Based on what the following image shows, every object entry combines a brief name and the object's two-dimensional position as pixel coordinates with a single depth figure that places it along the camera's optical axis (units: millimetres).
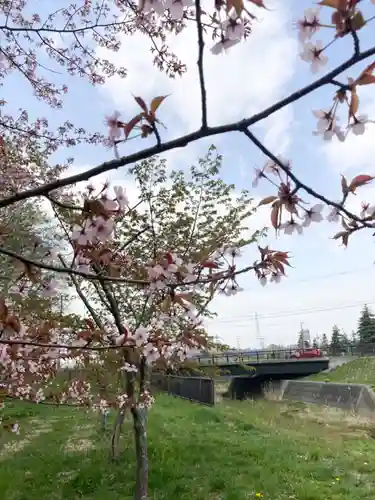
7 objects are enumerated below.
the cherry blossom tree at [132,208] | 976
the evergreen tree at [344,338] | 49172
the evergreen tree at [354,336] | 49638
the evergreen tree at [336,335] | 49762
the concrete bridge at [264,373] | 25234
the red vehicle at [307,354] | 29281
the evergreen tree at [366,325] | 44531
